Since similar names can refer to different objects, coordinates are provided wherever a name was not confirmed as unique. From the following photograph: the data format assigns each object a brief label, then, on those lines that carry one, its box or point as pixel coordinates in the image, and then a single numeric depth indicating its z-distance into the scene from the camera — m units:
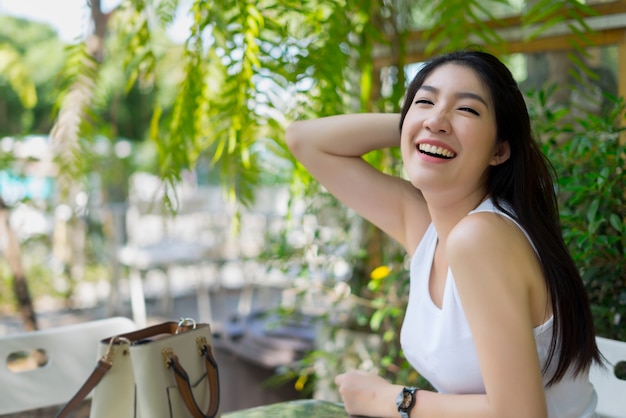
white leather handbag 0.99
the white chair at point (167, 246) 5.13
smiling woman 0.94
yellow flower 2.22
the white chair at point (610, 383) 1.34
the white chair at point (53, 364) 1.48
